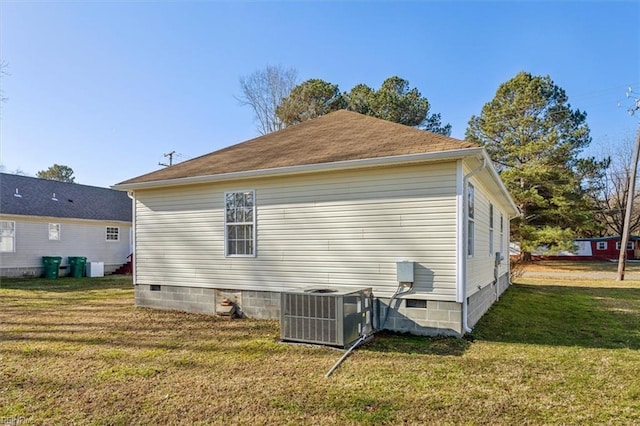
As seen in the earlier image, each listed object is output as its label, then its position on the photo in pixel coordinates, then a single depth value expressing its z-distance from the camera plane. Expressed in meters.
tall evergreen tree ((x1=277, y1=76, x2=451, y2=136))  22.00
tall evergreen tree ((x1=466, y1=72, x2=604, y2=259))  20.75
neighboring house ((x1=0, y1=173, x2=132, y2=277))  14.86
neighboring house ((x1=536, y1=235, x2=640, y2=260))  31.97
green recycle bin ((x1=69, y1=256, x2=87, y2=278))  16.17
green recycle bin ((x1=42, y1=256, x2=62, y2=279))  15.44
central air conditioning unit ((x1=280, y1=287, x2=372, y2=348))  5.02
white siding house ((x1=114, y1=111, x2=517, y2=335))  5.58
